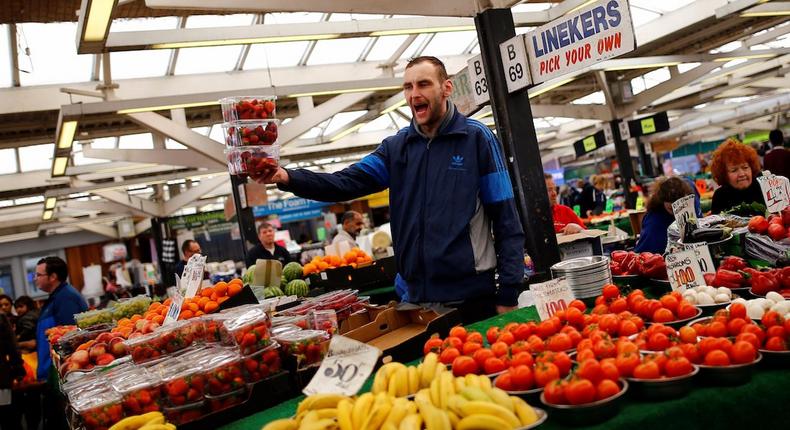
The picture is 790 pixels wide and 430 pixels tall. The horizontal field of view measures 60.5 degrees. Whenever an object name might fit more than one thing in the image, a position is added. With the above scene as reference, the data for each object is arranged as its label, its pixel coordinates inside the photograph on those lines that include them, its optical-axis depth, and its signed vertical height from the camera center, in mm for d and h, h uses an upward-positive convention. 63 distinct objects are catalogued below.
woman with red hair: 5508 +11
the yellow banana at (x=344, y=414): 1560 -388
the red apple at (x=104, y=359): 3179 -321
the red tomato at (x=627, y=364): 1688 -417
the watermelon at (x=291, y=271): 6377 -145
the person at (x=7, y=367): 6656 -587
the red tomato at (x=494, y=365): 1888 -403
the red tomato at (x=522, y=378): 1711 -410
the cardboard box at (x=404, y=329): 2521 -382
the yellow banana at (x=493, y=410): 1471 -409
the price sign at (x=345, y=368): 1848 -337
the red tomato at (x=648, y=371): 1646 -430
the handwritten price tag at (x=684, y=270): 2768 -352
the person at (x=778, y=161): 7512 +68
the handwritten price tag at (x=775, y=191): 3866 -138
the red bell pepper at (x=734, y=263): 2887 -373
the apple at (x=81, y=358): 3236 -298
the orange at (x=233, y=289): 3833 -128
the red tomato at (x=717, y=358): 1703 -447
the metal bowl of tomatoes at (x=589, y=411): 1531 -470
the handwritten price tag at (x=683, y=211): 3357 -133
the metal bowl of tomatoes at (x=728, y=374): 1682 -485
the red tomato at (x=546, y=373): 1684 -403
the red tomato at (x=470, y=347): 2043 -370
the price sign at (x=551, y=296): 2640 -343
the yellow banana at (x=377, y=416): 1536 -396
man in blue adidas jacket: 3080 +90
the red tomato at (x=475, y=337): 2125 -356
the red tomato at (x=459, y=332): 2203 -344
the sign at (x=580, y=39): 3928 +1006
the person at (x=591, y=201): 15352 +4
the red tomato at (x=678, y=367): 1653 -437
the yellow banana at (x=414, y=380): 1805 -386
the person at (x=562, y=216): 6672 -107
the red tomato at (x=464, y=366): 1919 -396
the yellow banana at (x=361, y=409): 1563 -384
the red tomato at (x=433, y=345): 2182 -369
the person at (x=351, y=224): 9820 +296
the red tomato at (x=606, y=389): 1573 -438
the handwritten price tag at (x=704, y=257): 2836 -320
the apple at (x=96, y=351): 3289 -285
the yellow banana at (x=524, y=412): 1503 -440
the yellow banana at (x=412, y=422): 1473 -407
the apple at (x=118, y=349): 3340 -299
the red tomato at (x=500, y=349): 1976 -378
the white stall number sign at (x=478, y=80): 5297 +1102
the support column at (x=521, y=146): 4941 +492
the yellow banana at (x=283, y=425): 1664 -405
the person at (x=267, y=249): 8805 +147
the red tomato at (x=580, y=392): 1548 -426
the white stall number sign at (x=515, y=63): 4746 +1066
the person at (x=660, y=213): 4902 -182
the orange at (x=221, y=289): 3827 -112
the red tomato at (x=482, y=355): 1945 -381
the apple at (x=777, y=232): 3309 -313
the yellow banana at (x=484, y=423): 1445 -425
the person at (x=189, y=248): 10803 +420
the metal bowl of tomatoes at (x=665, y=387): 1621 -472
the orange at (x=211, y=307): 3543 -186
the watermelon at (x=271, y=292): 4867 -232
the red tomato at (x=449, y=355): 2043 -381
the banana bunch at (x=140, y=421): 2148 -430
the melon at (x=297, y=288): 5180 -250
